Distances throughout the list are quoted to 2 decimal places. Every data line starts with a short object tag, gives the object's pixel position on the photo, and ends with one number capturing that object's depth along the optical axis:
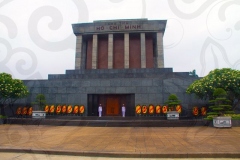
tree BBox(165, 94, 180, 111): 16.99
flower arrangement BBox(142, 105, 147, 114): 19.00
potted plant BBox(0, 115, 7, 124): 17.07
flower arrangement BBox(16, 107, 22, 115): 20.65
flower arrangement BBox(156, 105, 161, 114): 18.93
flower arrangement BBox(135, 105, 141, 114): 19.02
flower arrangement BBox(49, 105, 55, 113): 20.03
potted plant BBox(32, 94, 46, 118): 18.48
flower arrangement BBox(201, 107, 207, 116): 18.70
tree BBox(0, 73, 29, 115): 18.69
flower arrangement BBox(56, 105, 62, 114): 20.03
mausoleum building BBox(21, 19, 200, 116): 20.70
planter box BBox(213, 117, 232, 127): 13.59
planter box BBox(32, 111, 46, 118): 18.45
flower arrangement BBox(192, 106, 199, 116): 18.84
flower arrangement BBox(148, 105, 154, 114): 18.97
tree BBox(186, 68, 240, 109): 17.00
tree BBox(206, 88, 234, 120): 14.59
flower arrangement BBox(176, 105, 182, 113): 18.45
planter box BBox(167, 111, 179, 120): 17.11
